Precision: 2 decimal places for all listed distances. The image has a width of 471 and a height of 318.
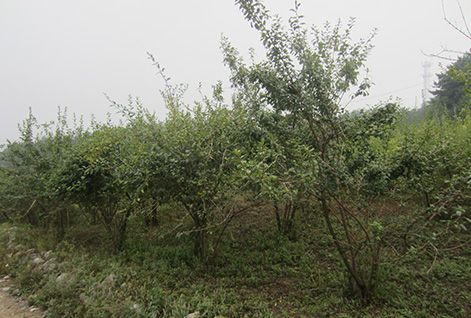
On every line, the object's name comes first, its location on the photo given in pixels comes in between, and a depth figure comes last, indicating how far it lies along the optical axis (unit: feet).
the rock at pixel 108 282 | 10.96
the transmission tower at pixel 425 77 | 135.33
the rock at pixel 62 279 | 11.56
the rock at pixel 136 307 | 9.27
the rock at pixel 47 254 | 14.96
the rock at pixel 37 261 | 14.30
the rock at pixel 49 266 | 13.35
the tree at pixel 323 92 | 9.75
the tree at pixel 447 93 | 57.67
